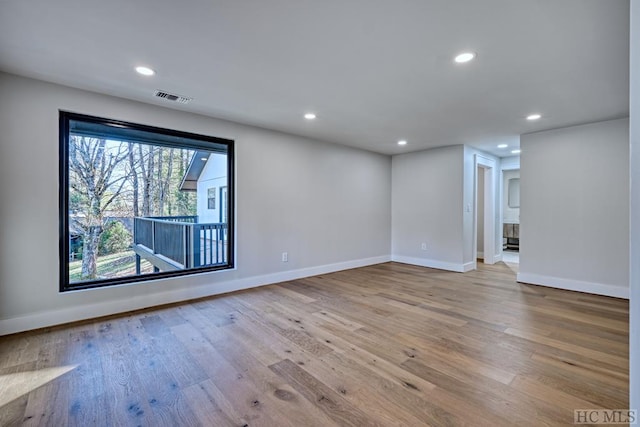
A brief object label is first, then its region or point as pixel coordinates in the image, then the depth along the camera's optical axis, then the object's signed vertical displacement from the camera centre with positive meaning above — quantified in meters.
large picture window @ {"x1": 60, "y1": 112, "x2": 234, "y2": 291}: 3.01 +0.10
